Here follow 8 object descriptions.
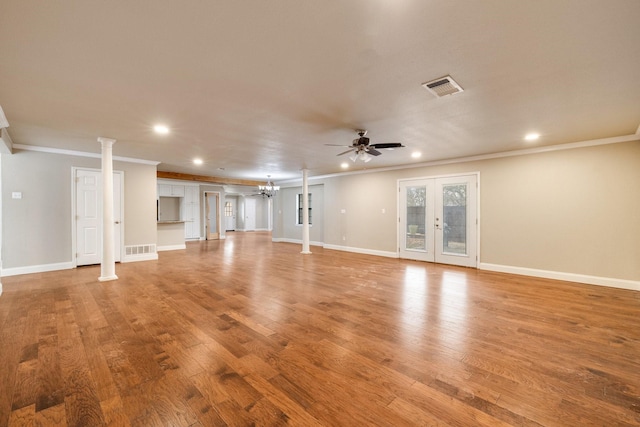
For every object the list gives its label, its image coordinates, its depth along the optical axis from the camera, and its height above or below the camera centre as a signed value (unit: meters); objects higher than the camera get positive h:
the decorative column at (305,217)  8.28 -0.14
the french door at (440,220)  6.30 -0.19
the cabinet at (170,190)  10.59 +0.92
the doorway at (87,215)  6.07 -0.05
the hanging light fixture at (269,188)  10.69 +1.03
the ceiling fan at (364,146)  4.17 +1.07
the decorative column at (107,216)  4.97 -0.06
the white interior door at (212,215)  12.23 -0.11
